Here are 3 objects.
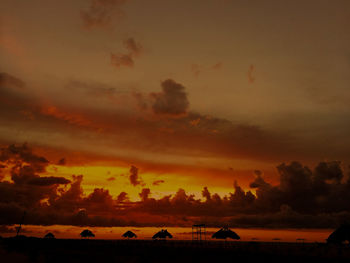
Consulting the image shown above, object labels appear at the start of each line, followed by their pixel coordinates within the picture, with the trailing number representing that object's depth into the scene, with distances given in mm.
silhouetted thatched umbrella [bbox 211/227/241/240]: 46375
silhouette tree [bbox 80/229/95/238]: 73312
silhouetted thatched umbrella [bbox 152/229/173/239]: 58688
